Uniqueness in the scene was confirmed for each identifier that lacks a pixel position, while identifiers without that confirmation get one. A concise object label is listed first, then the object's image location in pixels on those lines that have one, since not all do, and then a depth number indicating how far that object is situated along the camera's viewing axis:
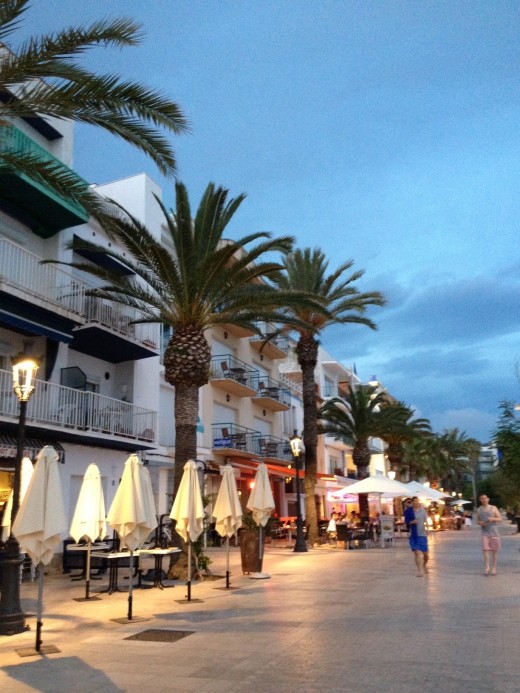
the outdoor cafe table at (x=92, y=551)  15.14
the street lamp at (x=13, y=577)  8.87
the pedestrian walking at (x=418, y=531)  14.70
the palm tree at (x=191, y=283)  15.62
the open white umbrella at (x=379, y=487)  24.69
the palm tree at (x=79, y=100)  9.32
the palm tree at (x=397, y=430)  37.94
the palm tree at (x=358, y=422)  36.62
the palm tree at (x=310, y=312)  27.30
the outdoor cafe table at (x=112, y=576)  12.93
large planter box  15.68
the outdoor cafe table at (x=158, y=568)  12.93
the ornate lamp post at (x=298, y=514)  22.73
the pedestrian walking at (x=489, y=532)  14.55
